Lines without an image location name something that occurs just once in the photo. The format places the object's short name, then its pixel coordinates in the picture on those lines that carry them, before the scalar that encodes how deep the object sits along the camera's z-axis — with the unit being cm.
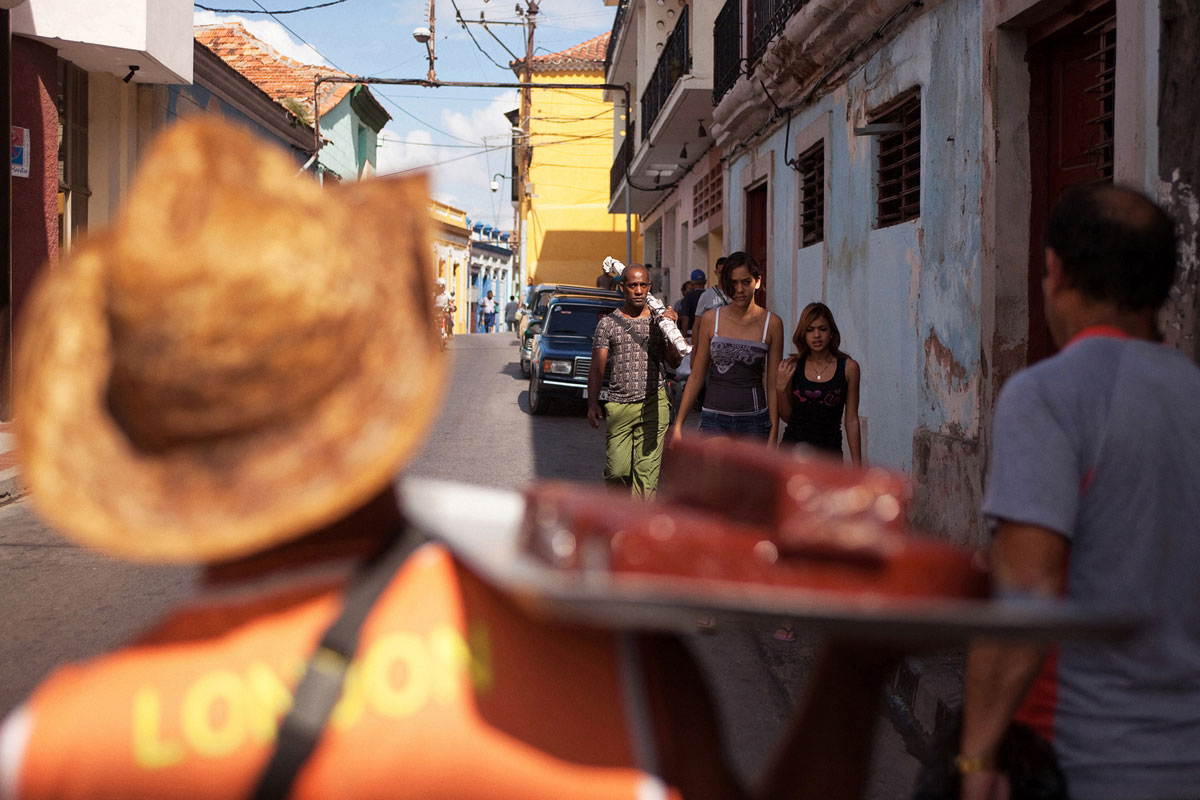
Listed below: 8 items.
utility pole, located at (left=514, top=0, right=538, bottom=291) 4194
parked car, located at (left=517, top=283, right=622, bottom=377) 1847
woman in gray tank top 631
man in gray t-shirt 185
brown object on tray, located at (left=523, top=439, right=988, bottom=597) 106
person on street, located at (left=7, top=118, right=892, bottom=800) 113
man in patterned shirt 716
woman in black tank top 586
